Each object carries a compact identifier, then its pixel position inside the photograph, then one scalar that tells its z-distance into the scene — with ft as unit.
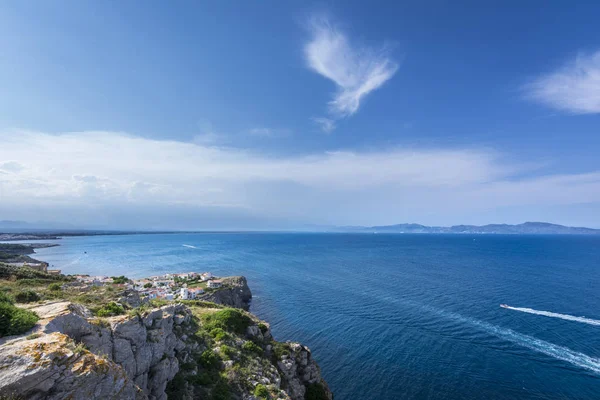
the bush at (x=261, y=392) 75.94
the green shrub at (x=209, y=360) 79.97
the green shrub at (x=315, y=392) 100.89
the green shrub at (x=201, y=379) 71.46
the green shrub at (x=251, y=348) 95.86
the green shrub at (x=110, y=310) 65.57
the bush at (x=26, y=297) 65.80
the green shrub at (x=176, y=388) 64.61
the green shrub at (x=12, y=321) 37.06
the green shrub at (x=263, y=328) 114.25
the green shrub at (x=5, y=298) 45.94
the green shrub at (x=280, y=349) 103.04
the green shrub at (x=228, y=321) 102.06
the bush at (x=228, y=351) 87.20
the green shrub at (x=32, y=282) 99.53
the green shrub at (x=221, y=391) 70.64
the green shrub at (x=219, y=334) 93.73
